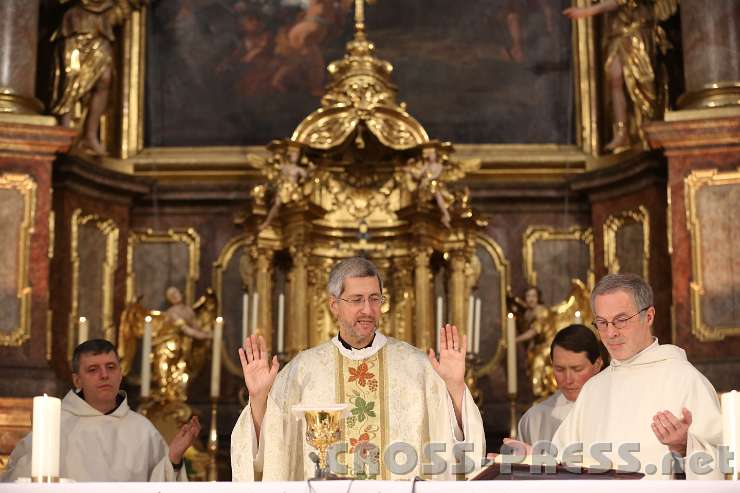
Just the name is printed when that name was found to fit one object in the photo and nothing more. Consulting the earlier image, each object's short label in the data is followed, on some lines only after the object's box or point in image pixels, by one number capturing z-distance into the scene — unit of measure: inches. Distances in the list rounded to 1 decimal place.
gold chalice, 330.9
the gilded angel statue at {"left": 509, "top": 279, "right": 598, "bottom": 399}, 644.0
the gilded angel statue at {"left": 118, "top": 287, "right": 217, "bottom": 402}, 650.3
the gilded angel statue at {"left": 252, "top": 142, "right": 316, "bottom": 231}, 649.7
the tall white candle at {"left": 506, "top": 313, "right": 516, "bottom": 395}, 588.5
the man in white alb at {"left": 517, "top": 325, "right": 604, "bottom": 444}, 451.3
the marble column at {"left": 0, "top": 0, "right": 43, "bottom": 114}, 641.9
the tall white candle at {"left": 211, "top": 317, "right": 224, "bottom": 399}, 579.1
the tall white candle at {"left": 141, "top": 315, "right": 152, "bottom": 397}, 575.9
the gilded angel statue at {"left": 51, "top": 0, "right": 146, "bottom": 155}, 684.3
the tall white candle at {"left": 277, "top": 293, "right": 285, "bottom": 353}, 638.2
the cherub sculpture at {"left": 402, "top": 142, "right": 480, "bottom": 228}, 651.3
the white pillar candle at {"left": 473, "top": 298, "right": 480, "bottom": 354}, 619.9
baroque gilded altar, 653.4
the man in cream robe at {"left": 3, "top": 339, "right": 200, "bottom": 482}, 476.7
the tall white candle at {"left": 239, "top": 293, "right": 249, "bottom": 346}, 644.5
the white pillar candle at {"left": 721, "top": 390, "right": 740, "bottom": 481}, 312.0
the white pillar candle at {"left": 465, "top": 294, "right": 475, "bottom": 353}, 622.5
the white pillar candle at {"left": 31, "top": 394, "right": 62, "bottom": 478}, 329.6
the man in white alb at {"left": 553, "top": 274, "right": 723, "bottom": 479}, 348.2
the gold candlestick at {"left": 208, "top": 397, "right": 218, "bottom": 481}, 584.8
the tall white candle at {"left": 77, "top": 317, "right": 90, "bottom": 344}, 584.8
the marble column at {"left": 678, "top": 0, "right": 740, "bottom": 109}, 633.5
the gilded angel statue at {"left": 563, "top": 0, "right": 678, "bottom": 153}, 682.7
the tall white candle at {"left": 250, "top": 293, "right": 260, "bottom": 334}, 640.3
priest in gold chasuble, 377.5
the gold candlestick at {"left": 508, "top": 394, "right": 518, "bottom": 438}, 596.6
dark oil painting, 730.9
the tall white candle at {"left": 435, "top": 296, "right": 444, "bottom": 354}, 630.4
